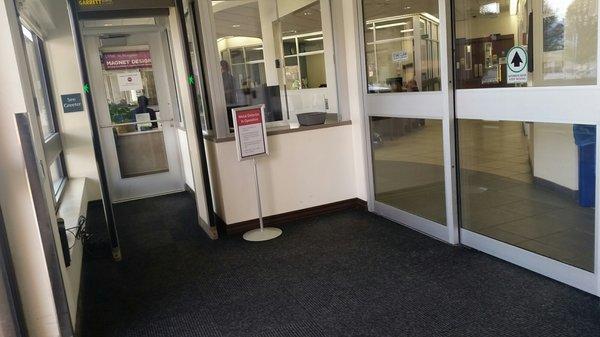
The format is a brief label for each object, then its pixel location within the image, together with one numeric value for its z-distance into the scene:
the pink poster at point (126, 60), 6.02
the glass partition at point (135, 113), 6.09
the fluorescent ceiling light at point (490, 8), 3.06
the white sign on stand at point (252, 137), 4.16
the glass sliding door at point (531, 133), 2.68
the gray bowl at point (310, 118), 4.77
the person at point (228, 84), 4.60
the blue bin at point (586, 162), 2.72
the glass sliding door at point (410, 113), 3.64
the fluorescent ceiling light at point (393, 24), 3.99
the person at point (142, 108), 6.23
